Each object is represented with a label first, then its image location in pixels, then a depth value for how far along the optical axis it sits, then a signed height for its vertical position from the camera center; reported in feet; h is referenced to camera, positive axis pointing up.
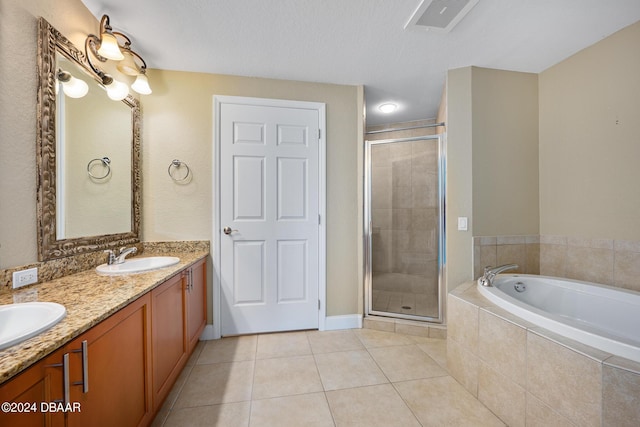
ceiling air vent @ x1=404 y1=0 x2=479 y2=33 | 4.81 +4.01
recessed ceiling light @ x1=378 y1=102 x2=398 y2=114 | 9.72 +4.15
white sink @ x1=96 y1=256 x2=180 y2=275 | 4.66 -1.07
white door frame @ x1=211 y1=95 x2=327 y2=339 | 7.34 +0.58
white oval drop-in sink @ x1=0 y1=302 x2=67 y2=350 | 2.79 -1.11
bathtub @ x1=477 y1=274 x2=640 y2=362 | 3.47 -1.83
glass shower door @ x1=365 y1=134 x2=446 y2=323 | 7.94 -0.51
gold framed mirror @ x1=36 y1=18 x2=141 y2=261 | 4.14 +1.09
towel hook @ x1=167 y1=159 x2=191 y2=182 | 7.13 +1.37
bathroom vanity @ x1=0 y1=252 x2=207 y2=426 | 2.13 -1.58
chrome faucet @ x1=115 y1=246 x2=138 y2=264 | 5.36 -0.86
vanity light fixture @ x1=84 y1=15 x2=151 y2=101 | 5.14 +3.45
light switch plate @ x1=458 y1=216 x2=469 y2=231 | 7.10 -0.29
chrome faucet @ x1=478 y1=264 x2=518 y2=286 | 5.87 -1.47
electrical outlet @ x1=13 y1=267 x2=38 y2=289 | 3.62 -0.91
